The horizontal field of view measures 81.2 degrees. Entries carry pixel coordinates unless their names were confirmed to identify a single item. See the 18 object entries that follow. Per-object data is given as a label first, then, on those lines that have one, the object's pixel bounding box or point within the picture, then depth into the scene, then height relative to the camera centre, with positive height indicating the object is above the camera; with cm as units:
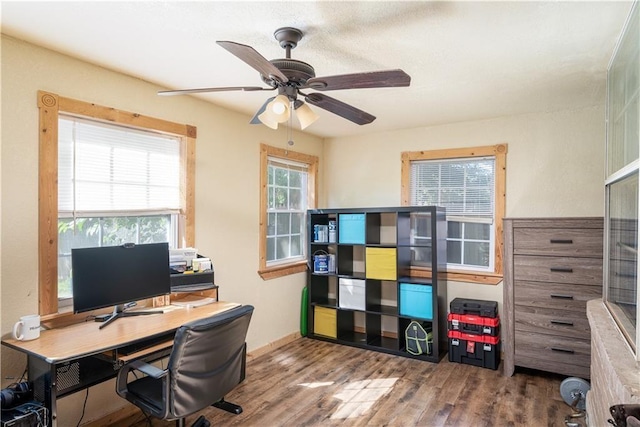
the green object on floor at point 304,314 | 467 -125
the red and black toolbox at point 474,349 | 368 -137
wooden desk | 191 -73
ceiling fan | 178 +69
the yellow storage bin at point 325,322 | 449 -132
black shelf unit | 401 -73
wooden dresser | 321 -68
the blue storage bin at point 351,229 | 434 -17
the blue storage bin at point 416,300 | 395 -93
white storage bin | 432 -93
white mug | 211 -65
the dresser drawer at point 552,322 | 323 -97
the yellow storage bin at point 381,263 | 415 -56
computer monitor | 232 -41
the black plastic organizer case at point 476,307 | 373 -95
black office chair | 198 -88
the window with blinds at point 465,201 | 416 +15
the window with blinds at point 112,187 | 253 +21
